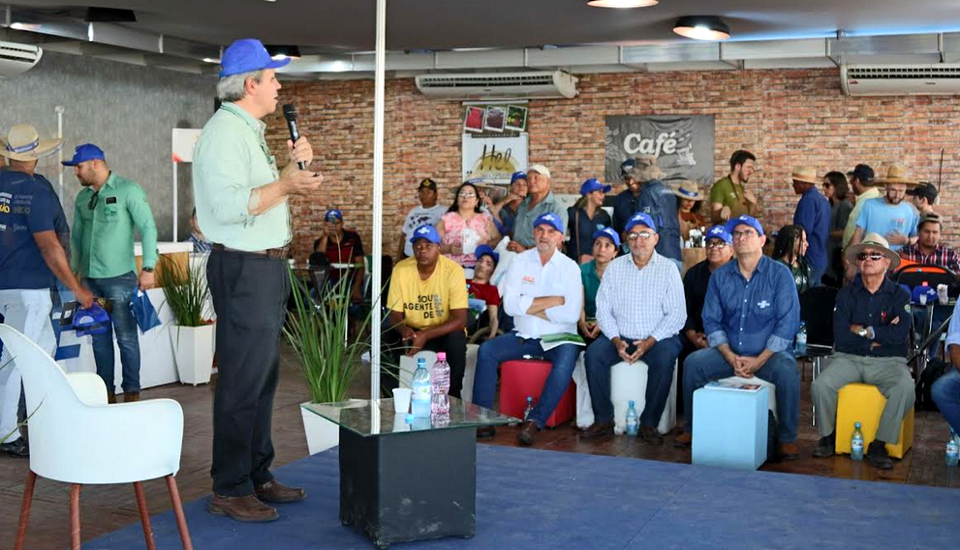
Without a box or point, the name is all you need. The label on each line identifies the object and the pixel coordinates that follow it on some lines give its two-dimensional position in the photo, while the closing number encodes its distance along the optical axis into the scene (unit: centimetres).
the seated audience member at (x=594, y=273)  702
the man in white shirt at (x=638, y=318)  652
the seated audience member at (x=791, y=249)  802
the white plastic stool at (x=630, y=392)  654
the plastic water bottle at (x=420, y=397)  416
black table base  393
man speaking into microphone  398
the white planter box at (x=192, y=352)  812
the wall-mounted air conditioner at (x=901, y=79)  1108
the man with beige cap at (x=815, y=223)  1007
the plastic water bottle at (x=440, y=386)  421
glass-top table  396
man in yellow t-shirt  673
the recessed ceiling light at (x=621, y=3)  766
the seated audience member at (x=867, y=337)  600
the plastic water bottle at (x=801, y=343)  721
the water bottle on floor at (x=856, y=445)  590
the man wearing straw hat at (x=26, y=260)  560
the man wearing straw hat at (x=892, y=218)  941
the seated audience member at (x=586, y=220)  890
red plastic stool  675
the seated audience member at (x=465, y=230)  903
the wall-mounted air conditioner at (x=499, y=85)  1265
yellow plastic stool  591
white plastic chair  323
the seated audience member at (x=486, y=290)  805
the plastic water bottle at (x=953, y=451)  579
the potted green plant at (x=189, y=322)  814
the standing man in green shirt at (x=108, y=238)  688
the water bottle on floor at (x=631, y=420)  650
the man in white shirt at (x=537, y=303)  675
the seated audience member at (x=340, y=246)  1191
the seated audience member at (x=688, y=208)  1037
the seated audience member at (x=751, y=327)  604
